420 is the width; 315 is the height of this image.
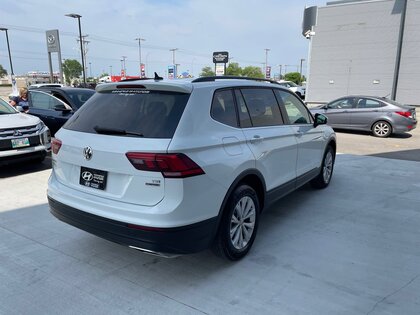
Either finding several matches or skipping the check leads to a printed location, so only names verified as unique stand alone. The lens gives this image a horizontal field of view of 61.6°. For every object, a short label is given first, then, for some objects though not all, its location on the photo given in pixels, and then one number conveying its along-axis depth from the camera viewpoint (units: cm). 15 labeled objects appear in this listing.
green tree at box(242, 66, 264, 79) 8652
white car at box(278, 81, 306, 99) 3135
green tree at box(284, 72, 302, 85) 7889
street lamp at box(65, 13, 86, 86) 3173
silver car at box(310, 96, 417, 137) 1218
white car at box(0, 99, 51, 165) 627
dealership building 1936
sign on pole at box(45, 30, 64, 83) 2864
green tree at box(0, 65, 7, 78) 12179
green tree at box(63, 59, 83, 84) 10331
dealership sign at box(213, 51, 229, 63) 2703
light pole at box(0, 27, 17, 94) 3904
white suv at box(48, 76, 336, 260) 271
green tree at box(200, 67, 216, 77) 8800
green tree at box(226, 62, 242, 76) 8102
